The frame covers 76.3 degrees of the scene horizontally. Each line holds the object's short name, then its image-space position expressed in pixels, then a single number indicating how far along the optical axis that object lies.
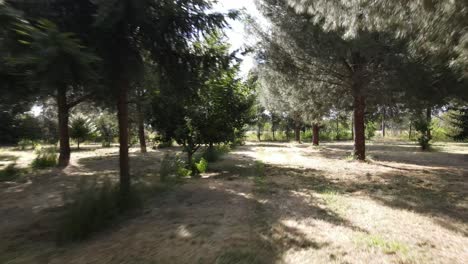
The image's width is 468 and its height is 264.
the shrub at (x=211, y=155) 13.27
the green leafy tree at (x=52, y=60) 2.95
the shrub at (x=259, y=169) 10.03
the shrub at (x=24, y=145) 24.03
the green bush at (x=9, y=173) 9.79
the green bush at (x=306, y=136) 39.11
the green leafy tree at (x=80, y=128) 23.04
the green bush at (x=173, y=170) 8.53
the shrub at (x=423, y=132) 18.42
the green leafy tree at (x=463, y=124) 18.86
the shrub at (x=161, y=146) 22.68
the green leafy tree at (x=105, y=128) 34.50
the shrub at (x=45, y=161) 12.44
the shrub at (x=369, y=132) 39.53
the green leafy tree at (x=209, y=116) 10.23
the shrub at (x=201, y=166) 10.45
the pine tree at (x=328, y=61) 9.41
